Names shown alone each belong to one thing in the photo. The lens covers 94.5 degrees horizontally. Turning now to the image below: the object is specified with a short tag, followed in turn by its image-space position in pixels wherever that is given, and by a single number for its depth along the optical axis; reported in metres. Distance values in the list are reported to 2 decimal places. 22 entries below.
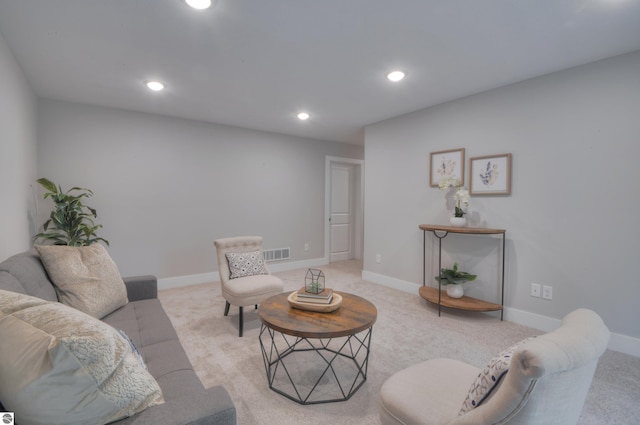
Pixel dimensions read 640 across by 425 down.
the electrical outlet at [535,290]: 2.86
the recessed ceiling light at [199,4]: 1.74
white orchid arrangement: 3.19
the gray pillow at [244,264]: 3.05
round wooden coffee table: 1.75
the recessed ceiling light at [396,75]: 2.71
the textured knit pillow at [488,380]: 0.86
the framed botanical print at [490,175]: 3.05
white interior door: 5.96
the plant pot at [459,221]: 3.25
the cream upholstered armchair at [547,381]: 0.74
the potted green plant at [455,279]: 3.21
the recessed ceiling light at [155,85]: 2.95
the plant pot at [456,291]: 3.24
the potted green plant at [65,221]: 3.10
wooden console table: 2.95
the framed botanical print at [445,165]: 3.43
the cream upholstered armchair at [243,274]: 2.75
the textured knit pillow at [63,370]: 0.74
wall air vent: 5.05
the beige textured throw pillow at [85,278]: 1.80
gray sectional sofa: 0.91
